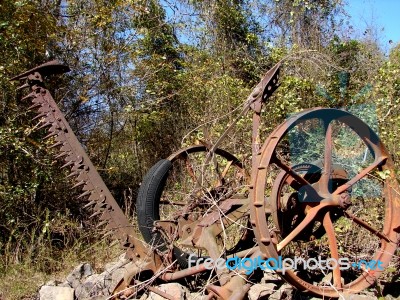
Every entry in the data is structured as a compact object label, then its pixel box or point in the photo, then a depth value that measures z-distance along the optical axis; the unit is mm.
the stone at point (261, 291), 3403
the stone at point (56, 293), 3943
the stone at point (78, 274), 4258
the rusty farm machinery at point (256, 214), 3027
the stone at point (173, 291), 3451
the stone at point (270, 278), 3680
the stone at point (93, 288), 4027
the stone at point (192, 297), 3481
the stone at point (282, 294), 3476
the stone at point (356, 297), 3180
